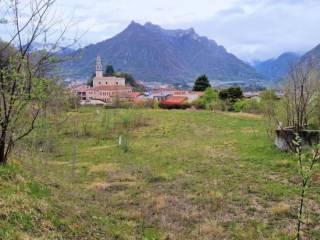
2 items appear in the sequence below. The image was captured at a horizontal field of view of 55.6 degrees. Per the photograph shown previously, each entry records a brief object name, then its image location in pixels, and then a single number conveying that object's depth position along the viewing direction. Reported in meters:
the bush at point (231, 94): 28.41
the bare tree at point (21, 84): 5.23
